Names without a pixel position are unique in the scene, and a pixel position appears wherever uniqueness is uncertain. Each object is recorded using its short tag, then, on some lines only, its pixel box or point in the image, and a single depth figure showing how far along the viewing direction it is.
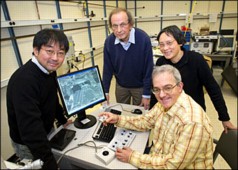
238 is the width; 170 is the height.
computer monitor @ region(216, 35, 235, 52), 3.45
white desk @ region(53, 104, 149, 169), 0.96
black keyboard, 1.14
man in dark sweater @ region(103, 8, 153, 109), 1.52
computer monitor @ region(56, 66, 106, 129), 1.15
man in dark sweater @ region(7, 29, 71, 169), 0.87
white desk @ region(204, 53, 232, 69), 3.47
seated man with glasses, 0.82
